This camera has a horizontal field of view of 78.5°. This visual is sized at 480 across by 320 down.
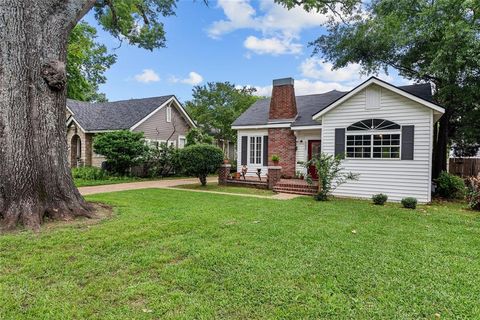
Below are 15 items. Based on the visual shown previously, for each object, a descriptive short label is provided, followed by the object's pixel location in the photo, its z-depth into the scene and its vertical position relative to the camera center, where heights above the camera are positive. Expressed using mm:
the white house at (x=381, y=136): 10156 +969
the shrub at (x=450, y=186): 11478 -949
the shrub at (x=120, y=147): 15602 +676
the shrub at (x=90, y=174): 15243 -759
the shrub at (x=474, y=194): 9031 -987
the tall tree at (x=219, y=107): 25734 +4951
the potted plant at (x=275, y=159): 14578 +100
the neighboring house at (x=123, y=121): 18784 +2579
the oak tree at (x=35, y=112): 5527 +927
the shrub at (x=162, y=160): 17750 +0
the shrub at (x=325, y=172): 10172 -366
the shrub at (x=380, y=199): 9836 -1245
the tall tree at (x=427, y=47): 9773 +4747
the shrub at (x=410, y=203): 9266 -1290
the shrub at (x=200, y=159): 13023 +72
